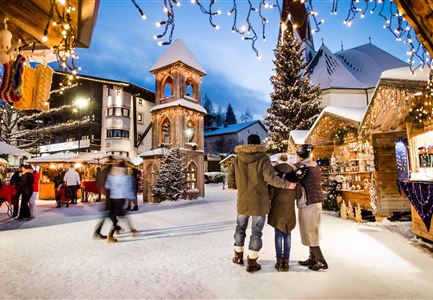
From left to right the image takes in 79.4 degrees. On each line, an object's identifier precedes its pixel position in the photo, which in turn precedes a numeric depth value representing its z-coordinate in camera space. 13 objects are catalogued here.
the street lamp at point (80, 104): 30.02
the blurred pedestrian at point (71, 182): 13.98
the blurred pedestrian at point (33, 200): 10.00
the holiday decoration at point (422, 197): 5.41
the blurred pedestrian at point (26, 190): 9.33
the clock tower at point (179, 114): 17.25
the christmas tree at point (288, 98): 23.02
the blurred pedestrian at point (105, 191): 6.36
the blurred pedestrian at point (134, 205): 11.85
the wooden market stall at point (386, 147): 7.40
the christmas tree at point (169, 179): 15.70
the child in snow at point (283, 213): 4.25
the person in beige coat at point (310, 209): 4.26
